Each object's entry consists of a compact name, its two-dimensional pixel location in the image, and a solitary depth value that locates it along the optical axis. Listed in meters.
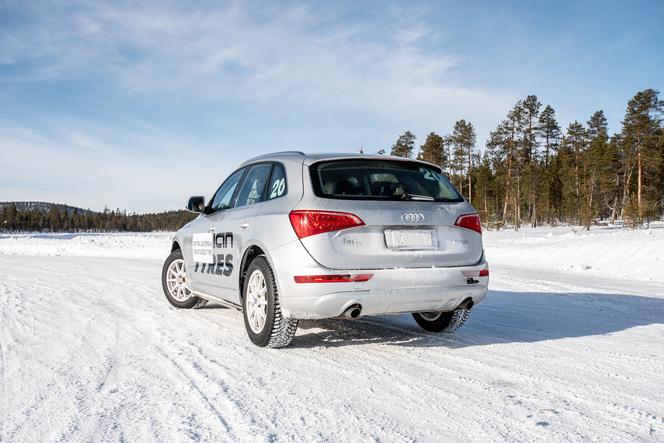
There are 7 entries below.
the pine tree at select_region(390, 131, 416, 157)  59.81
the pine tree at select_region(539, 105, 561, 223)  59.44
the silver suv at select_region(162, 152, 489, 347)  3.99
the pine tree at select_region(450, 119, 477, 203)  54.78
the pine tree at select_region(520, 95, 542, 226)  50.42
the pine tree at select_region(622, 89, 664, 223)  42.88
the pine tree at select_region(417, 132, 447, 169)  52.59
